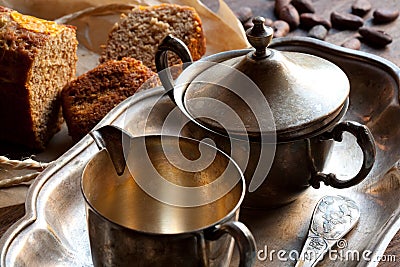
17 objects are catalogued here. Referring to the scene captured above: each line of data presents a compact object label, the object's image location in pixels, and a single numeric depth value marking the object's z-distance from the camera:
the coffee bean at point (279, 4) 0.74
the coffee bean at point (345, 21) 0.73
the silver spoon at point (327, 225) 0.52
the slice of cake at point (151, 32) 0.68
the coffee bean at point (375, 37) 0.70
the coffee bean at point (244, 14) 0.74
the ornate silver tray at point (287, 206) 0.52
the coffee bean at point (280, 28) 0.71
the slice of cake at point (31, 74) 0.62
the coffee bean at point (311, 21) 0.72
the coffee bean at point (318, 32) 0.71
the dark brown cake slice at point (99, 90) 0.63
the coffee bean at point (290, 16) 0.73
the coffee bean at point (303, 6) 0.75
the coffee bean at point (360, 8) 0.75
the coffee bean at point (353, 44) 0.70
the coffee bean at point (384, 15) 0.73
